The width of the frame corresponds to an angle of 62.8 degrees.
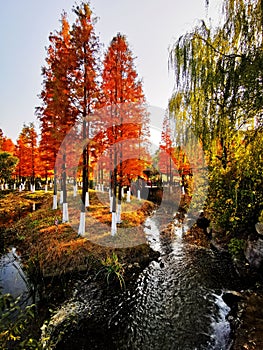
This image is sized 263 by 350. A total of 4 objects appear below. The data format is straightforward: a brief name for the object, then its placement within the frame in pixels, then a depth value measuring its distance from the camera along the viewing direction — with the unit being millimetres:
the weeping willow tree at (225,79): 4348
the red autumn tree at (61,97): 9648
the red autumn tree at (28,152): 21609
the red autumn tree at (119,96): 11306
